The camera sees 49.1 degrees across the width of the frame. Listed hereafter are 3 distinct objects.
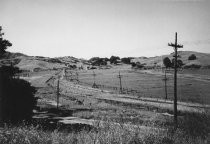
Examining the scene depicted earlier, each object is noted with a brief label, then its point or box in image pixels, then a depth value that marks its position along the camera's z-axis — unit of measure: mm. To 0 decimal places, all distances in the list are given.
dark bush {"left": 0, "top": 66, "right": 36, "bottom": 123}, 26562
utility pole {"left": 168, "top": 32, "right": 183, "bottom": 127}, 30266
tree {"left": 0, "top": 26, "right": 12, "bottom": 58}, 29609
